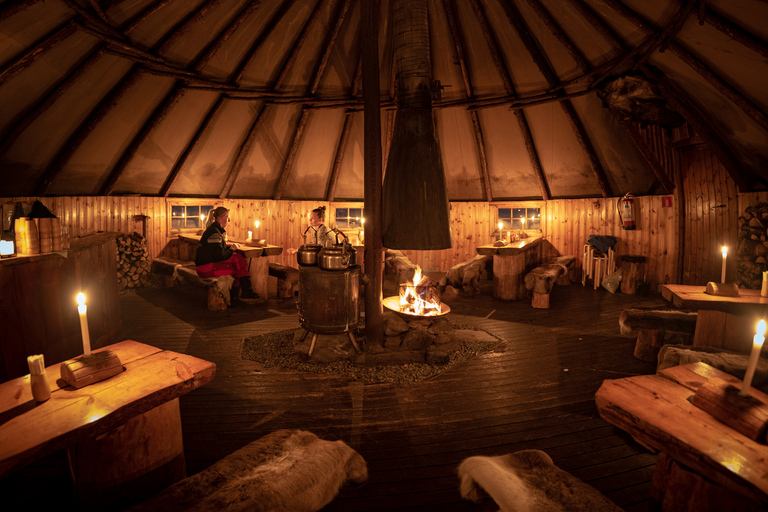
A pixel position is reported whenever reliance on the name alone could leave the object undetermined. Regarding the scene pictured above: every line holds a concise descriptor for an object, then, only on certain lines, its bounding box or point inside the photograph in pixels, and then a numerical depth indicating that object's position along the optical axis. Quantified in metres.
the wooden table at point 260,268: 7.68
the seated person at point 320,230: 7.13
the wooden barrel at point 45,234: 4.14
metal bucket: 4.71
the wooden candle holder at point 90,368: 2.32
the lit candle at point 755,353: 1.99
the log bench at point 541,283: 7.72
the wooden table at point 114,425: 1.90
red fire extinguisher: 8.94
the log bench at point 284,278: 8.23
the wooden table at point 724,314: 3.90
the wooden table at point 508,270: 8.11
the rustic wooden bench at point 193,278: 7.25
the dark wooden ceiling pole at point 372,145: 4.79
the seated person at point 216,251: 6.96
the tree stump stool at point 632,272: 8.79
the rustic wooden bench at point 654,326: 4.79
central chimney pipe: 4.64
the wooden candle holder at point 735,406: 1.98
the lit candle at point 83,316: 2.31
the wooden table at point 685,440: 1.80
